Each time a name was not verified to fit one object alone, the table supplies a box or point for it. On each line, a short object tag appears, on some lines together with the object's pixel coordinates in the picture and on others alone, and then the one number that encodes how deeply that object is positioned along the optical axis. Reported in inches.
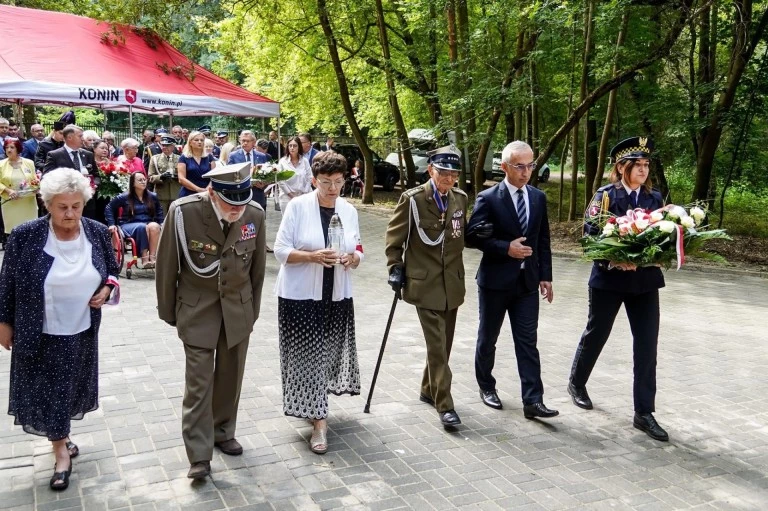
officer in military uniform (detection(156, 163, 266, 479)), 170.9
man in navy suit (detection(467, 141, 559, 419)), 216.7
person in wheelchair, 410.3
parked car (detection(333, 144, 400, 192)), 1131.9
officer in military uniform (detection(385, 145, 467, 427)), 211.3
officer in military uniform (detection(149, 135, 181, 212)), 459.8
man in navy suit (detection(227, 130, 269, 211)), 465.7
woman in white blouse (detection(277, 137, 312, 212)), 477.7
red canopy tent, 488.6
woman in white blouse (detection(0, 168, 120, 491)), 161.2
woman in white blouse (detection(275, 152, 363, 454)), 192.7
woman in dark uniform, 209.3
